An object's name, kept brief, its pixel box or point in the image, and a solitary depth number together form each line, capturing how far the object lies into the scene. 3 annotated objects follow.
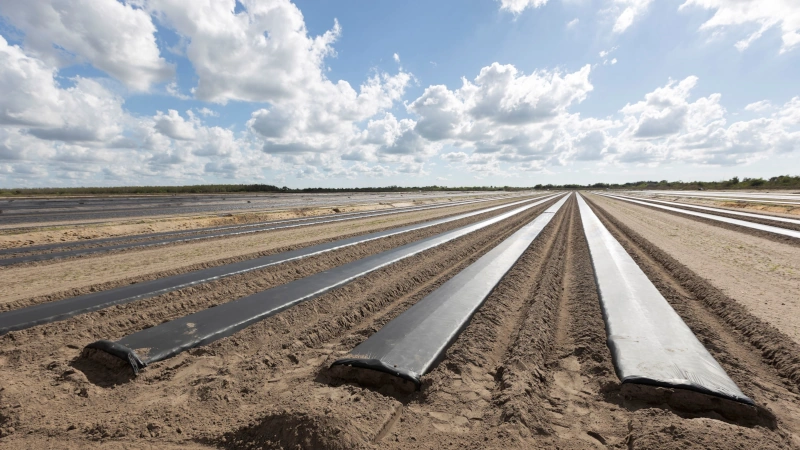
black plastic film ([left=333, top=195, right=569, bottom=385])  3.04
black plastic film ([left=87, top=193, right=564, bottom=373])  3.32
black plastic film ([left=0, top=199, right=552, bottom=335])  4.09
